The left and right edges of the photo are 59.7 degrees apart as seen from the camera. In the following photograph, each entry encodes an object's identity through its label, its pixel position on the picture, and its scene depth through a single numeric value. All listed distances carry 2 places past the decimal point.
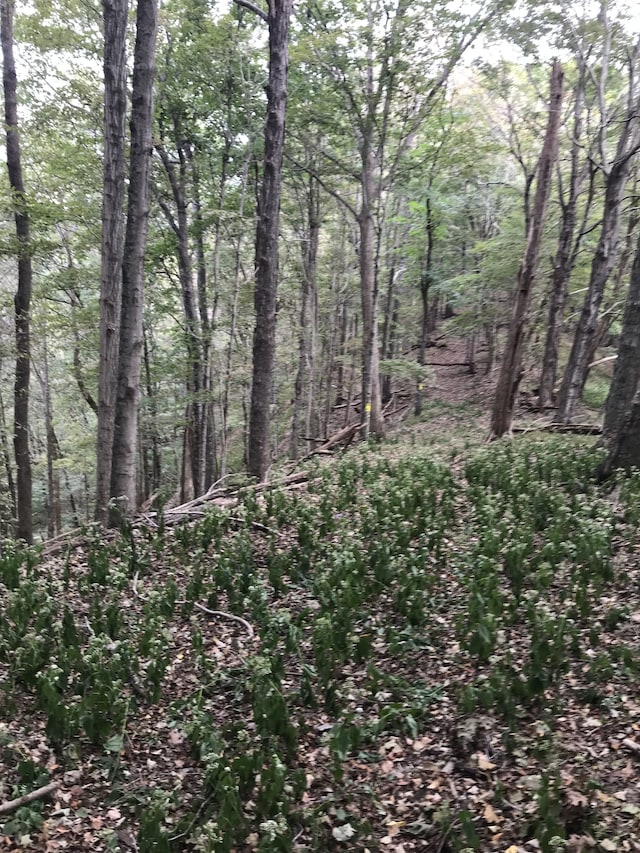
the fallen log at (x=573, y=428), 11.92
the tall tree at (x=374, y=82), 12.73
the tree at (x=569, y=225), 14.89
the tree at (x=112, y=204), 8.07
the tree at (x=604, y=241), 12.34
